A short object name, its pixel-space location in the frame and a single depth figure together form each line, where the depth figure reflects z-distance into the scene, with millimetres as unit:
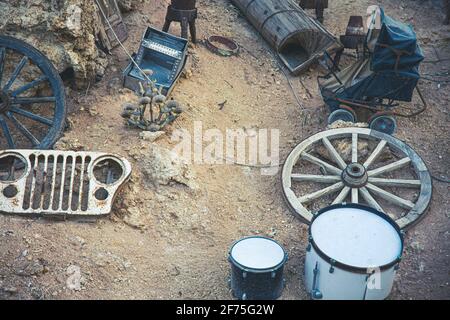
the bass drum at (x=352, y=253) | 4773
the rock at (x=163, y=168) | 6254
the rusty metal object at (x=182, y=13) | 7953
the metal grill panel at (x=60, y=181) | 5855
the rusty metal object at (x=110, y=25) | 7789
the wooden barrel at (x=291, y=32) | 8141
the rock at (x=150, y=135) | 6547
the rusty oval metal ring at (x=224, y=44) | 8414
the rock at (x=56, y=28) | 6937
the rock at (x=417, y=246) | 5789
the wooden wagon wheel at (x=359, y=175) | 6219
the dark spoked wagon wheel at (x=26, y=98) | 6508
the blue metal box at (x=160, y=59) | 7418
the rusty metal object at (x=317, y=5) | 9055
